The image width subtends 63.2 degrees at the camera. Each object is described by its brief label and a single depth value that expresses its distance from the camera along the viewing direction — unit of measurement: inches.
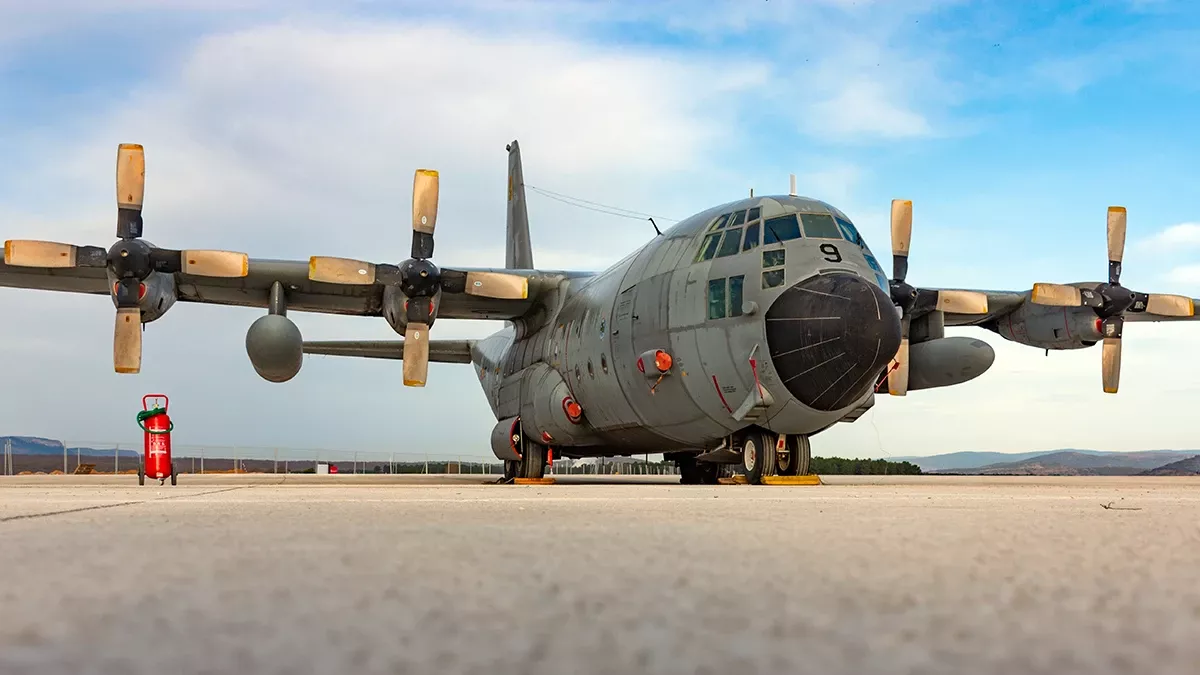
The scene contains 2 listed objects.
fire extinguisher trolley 565.3
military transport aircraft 488.7
